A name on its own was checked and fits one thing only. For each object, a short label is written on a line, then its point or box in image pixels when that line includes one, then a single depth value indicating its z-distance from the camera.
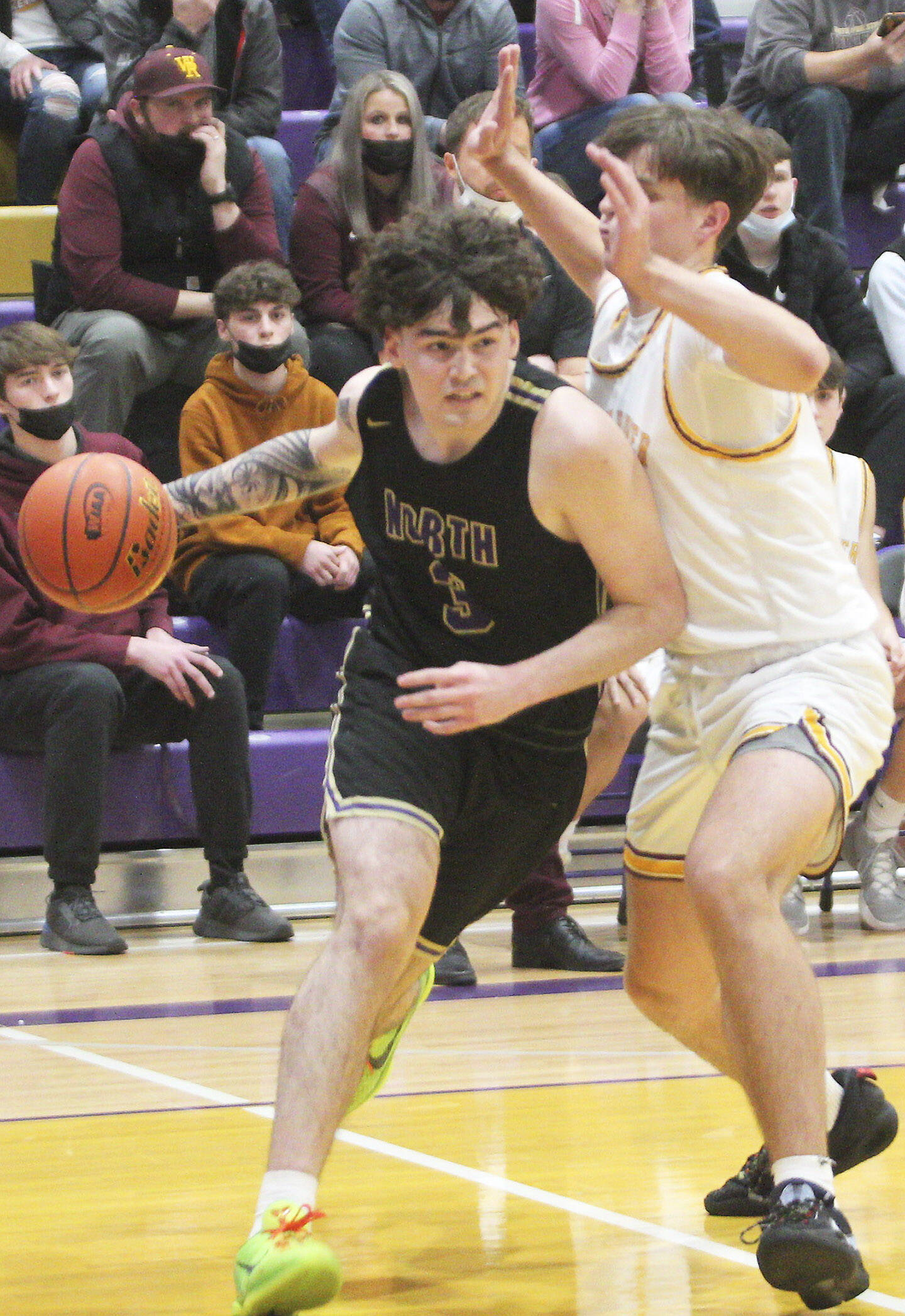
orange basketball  6.33
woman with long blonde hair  13.73
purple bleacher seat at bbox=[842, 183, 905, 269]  17.75
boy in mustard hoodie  12.23
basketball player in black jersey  5.15
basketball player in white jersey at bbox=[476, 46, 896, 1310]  4.92
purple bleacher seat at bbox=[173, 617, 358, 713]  13.08
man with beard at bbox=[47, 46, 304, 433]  13.09
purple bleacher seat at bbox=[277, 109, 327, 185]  17.23
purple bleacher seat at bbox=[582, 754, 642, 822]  12.70
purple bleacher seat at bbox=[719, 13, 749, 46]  19.52
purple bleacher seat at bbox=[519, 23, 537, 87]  18.25
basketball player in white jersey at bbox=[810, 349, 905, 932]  10.86
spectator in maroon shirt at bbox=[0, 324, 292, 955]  10.93
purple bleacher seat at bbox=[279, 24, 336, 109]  18.22
